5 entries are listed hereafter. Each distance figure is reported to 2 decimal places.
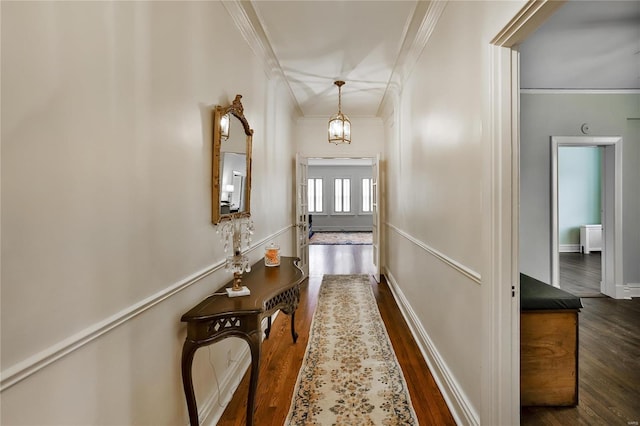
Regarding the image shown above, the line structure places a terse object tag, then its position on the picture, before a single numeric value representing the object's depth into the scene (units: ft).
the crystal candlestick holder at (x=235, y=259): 6.18
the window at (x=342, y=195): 41.98
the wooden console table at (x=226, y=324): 5.18
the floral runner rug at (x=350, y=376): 6.59
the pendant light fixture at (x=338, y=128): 13.69
